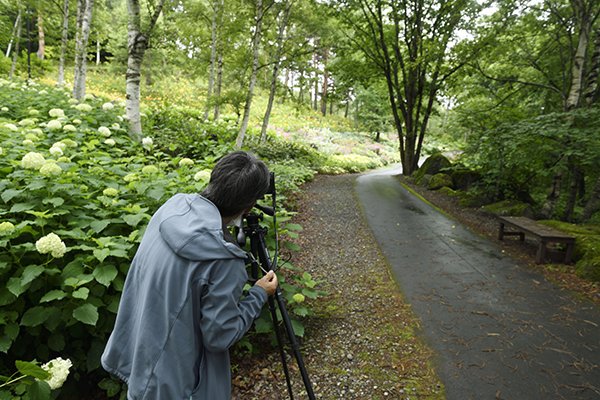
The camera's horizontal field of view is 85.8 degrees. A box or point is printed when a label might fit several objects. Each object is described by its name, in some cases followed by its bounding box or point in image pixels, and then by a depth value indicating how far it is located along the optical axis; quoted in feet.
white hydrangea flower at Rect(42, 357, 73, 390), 5.42
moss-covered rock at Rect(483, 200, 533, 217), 26.71
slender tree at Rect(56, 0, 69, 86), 36.98
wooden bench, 17.07
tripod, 6.30
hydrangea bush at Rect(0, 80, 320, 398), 7.26
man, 4.33
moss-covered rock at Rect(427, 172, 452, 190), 40.27
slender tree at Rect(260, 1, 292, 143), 39.73
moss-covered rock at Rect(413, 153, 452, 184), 46.03
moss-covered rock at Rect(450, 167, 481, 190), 39.94
